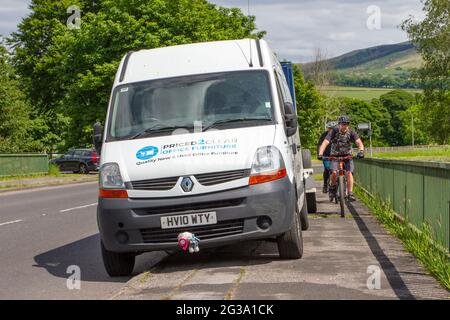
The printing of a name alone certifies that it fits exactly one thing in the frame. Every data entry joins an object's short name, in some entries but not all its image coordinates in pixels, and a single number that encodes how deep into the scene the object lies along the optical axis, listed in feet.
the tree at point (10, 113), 158.10
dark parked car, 157.79
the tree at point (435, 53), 201.36
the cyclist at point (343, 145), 49.65
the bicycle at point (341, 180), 47.48
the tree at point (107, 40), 157.99
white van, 26.58
